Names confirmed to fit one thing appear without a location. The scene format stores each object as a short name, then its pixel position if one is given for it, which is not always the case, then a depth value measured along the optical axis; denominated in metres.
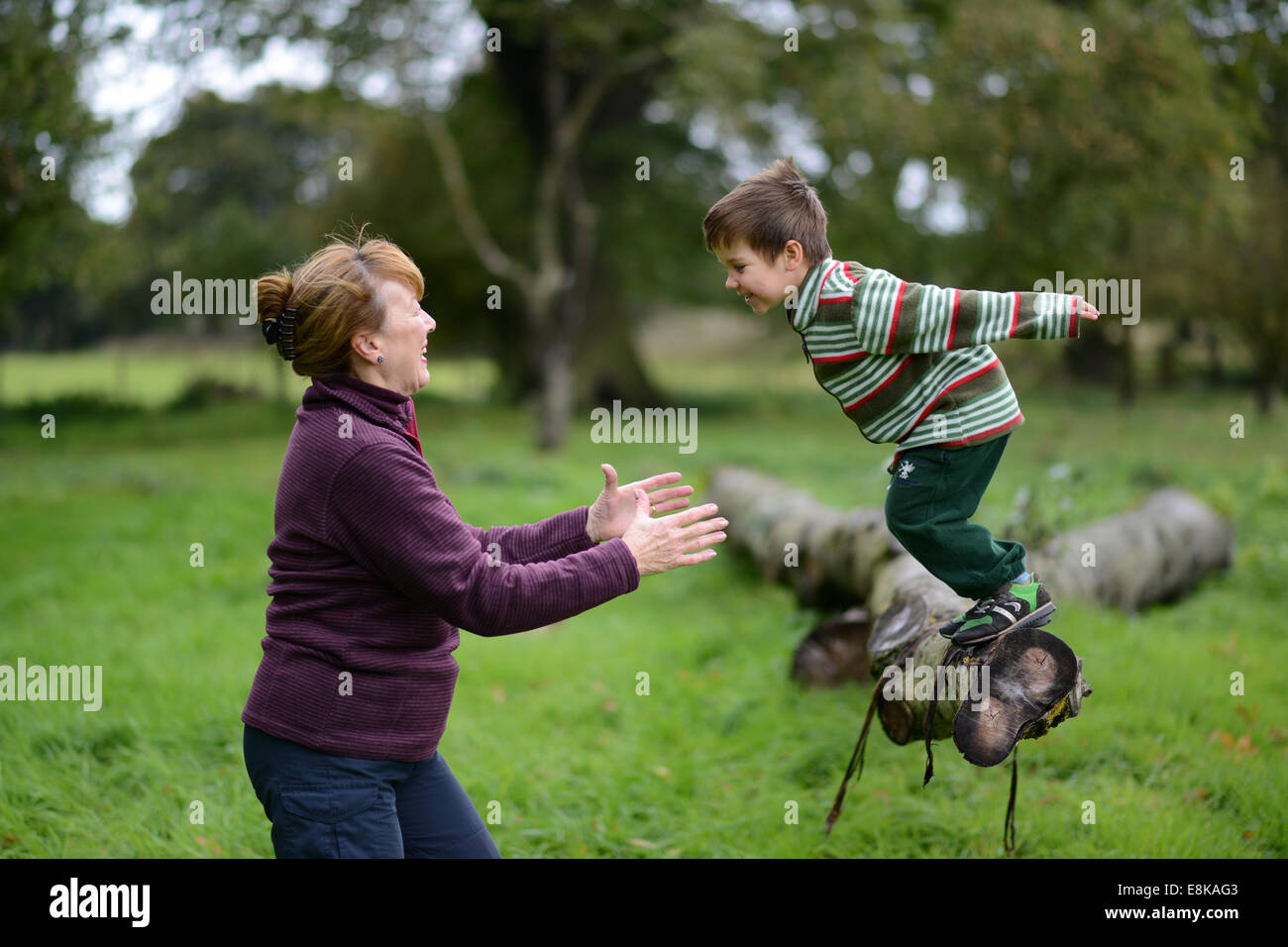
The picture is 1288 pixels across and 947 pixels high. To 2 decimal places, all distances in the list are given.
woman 2.45
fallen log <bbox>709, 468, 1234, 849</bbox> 3.15
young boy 2.93
